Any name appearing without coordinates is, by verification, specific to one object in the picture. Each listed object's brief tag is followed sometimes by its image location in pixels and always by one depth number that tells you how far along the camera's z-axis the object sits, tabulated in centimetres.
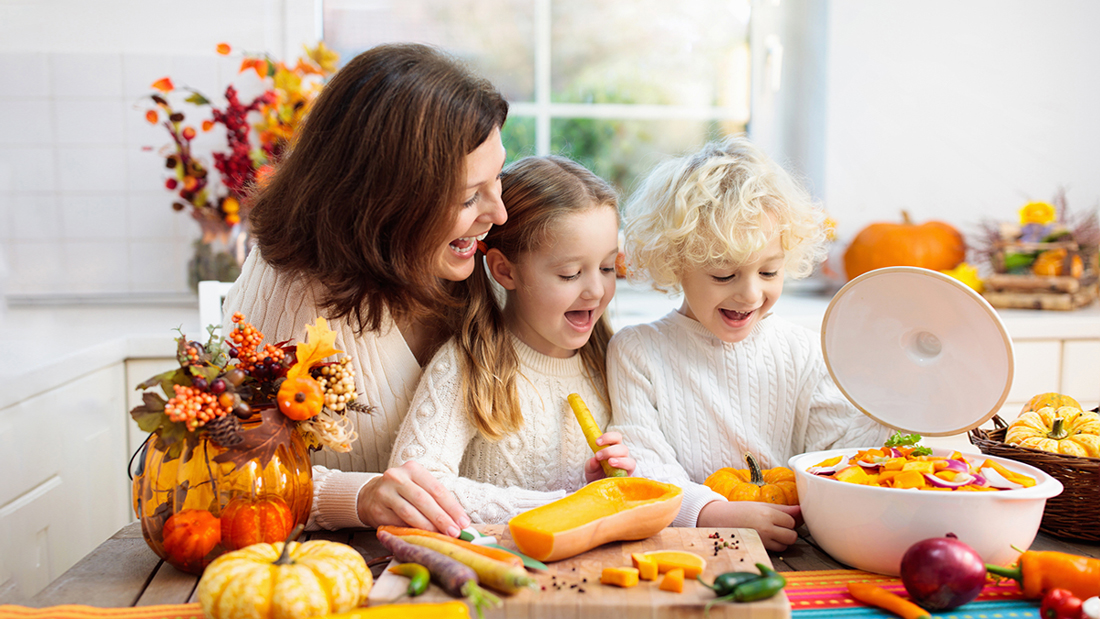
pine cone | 78
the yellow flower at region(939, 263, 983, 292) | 227
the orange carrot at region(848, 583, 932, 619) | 74
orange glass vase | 82
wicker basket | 91
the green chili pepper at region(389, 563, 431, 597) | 74
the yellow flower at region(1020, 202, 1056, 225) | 225
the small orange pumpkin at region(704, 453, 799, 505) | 105
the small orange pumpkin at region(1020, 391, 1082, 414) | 106
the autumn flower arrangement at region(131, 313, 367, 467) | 78
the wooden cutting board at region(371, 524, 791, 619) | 73
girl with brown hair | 118
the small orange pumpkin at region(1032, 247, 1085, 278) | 221
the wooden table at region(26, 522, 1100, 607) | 80
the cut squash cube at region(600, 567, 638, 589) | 76
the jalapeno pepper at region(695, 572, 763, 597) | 73
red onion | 74
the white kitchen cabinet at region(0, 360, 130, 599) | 148
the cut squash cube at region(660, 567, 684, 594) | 75
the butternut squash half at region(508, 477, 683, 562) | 81
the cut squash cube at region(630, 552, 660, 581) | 77
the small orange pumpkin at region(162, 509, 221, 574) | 82
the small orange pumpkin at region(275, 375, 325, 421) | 82
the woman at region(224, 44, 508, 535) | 104
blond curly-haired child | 120
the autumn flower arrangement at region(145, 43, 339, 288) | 213
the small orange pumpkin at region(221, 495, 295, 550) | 83
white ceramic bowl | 81
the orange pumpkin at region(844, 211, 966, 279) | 238
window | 257
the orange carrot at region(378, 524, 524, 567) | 78
